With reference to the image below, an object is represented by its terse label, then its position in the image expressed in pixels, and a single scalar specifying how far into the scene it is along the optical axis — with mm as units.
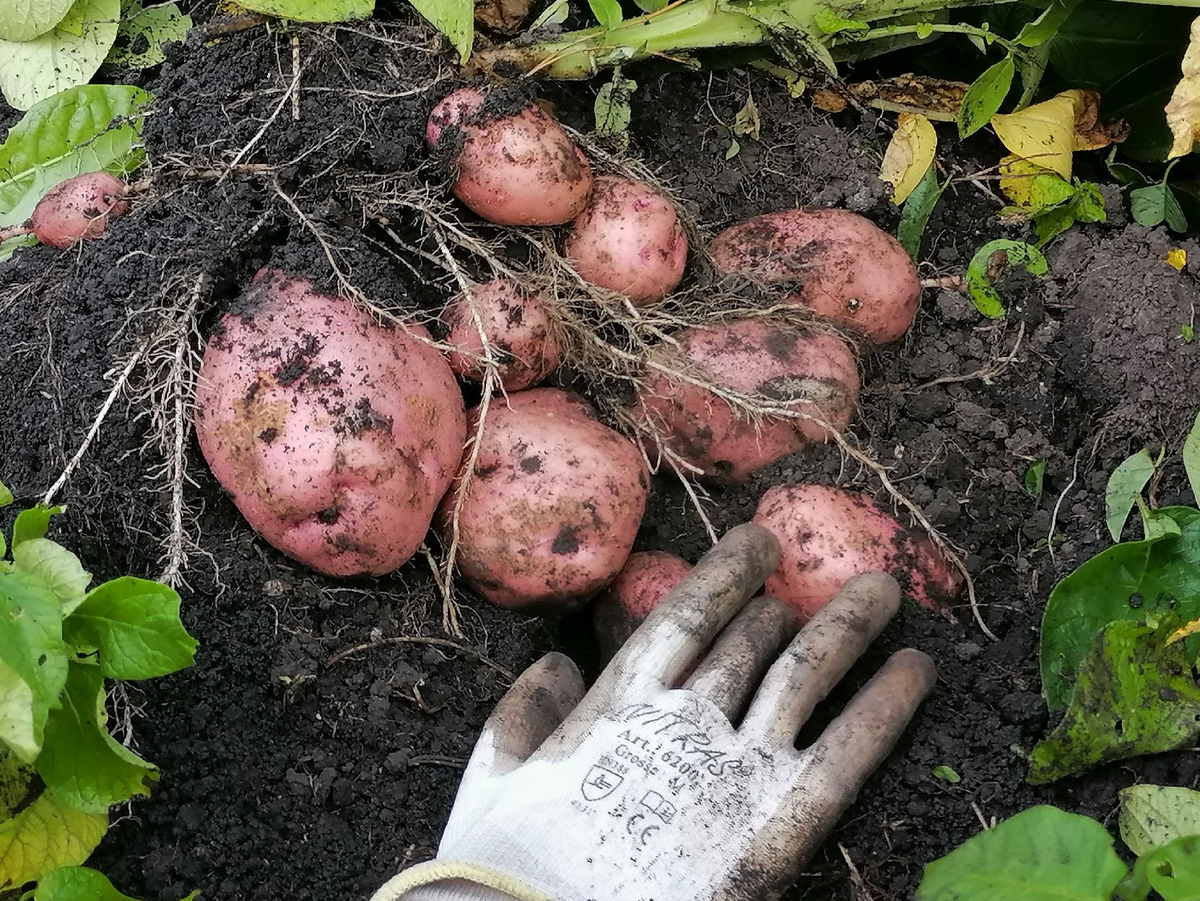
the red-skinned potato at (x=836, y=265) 504
